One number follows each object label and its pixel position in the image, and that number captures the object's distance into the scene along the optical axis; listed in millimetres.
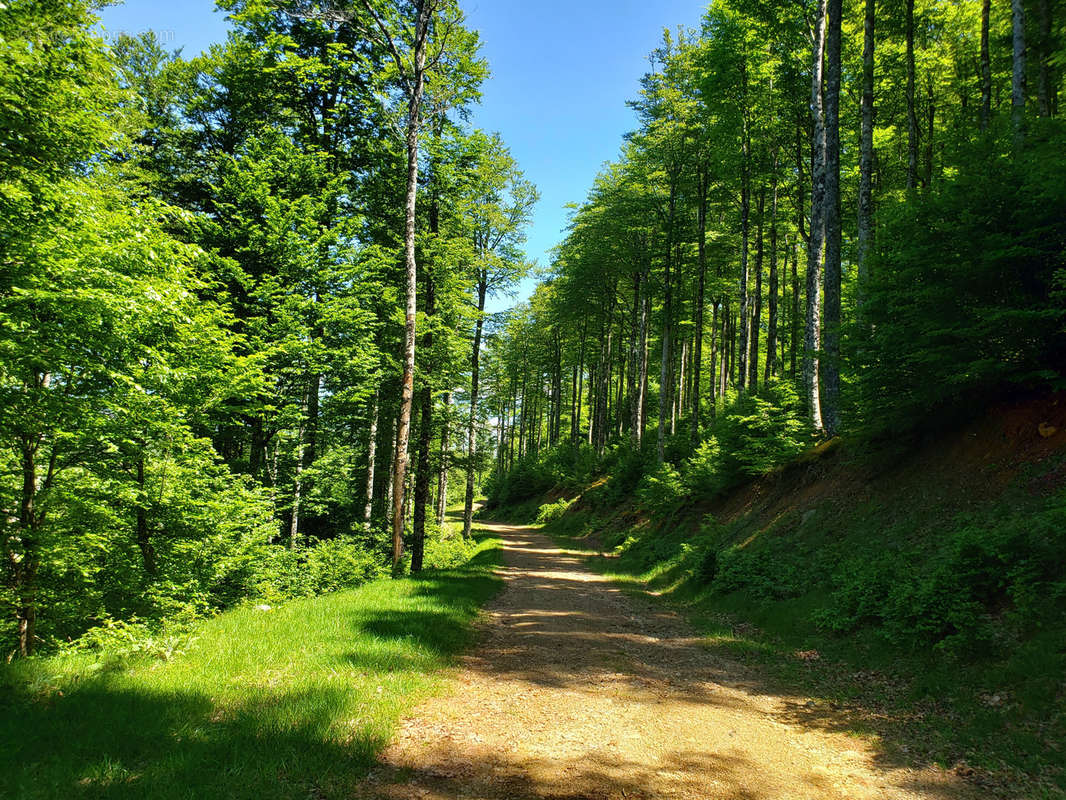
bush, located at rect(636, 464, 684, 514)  19141
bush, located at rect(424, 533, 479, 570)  17411
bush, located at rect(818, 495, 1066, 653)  5375
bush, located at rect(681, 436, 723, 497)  16562
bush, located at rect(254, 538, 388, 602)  11945
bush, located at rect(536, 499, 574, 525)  32688
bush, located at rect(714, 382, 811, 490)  13977
